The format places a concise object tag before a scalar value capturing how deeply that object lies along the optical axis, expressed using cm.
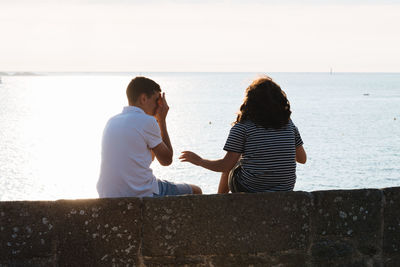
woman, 455
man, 455
